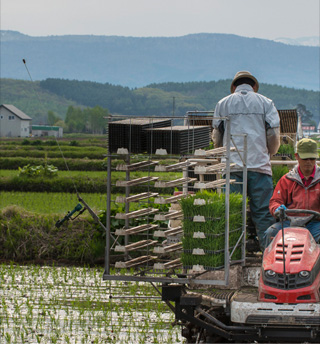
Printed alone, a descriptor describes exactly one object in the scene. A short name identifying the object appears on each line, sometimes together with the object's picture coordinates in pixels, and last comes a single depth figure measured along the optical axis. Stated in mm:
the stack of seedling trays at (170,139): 11930
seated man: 11814
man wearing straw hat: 13916
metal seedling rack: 11568
